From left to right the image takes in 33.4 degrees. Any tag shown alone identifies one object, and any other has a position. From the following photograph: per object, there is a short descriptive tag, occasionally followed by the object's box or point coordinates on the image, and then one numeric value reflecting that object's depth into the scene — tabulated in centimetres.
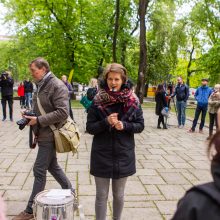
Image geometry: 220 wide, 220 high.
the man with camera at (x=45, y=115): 399
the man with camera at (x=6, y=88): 1343
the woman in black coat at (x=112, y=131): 332
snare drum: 324
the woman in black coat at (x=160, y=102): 1248
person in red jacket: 2158
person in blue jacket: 1165
